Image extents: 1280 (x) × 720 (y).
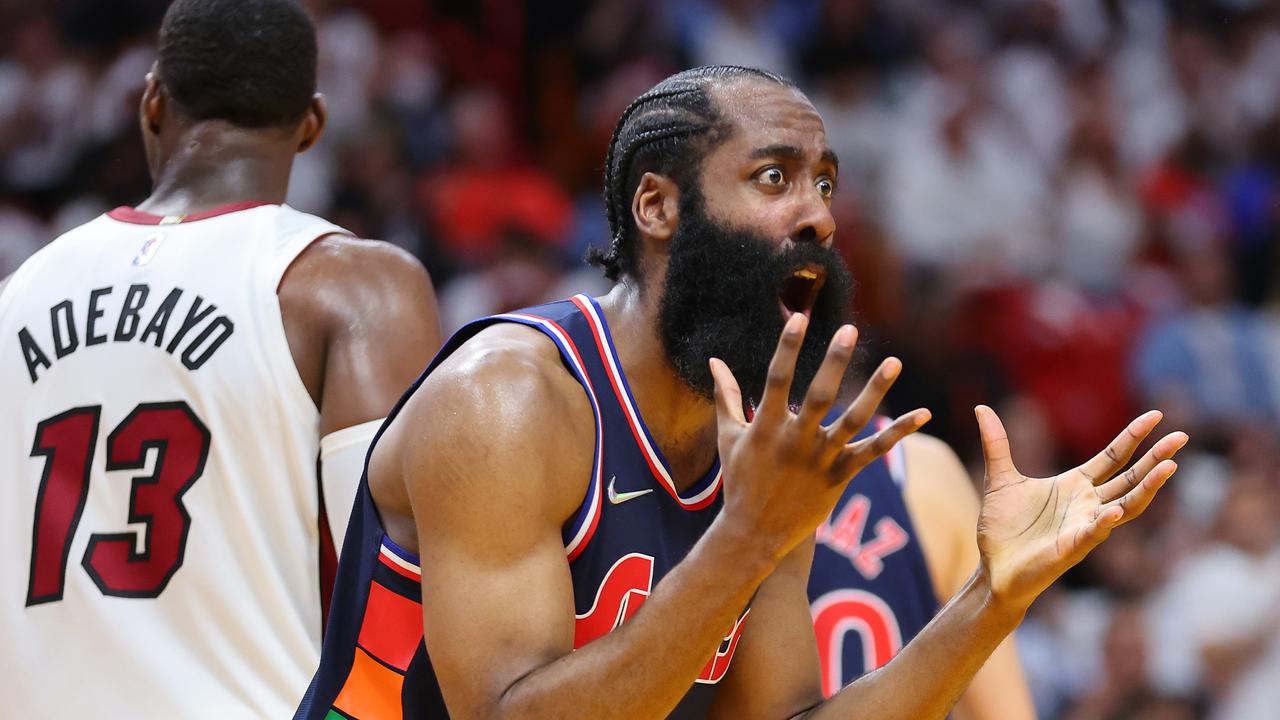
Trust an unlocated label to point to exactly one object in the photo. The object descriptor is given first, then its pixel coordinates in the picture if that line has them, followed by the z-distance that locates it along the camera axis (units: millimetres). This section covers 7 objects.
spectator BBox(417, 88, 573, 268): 16922
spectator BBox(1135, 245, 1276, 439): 17687
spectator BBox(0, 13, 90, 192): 16844
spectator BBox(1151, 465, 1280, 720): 14586
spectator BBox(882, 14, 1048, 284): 18484
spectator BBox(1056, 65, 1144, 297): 19187
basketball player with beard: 4891
